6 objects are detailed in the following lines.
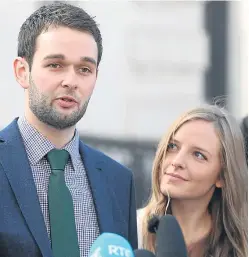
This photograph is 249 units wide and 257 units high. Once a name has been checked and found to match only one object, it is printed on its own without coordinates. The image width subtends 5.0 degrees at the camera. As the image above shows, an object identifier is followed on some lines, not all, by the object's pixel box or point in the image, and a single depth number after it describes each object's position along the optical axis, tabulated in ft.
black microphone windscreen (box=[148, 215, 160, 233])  16.22
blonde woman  17.75
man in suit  16.70
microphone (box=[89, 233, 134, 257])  15.65
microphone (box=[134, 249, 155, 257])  15.84
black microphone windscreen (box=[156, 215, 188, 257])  15.90
